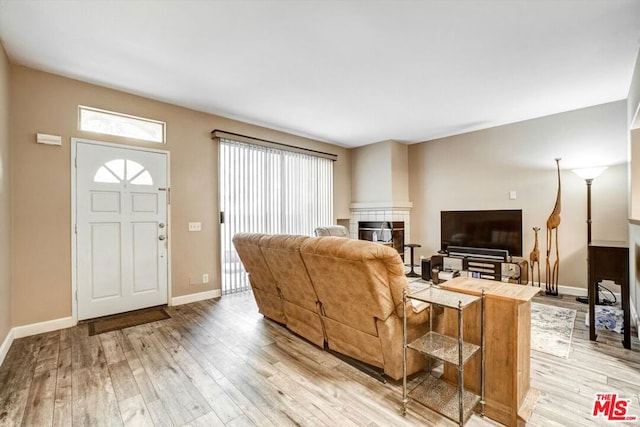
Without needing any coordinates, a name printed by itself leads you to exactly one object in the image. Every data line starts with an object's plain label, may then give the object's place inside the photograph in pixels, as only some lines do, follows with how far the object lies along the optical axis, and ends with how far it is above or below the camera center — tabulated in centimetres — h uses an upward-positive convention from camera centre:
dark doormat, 298 -117
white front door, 316 -17
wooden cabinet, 155 -77
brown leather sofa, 182 -59
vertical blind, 427 +32
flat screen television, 442 -29
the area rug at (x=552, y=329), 249 -117
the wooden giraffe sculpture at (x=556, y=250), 407 -56
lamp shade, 358 +49
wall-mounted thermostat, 289 +77
